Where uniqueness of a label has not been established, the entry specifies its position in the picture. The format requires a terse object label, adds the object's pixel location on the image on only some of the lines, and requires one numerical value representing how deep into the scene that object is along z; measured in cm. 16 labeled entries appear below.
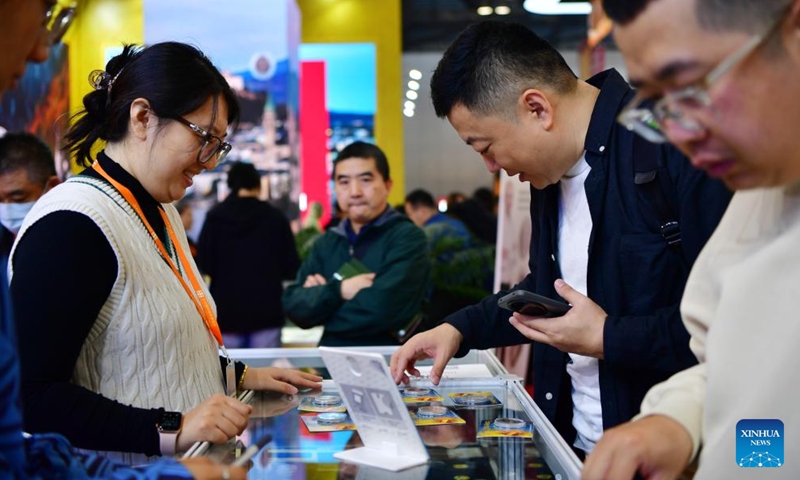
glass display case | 143
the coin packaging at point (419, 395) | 192
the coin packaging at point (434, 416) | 174
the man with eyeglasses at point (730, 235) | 100
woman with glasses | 169
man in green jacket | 374
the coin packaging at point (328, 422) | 172
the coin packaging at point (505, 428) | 162
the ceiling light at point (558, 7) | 1075
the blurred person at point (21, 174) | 356
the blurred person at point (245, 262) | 540
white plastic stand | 147
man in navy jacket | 173
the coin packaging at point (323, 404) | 187
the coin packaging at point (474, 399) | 188
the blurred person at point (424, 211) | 614
